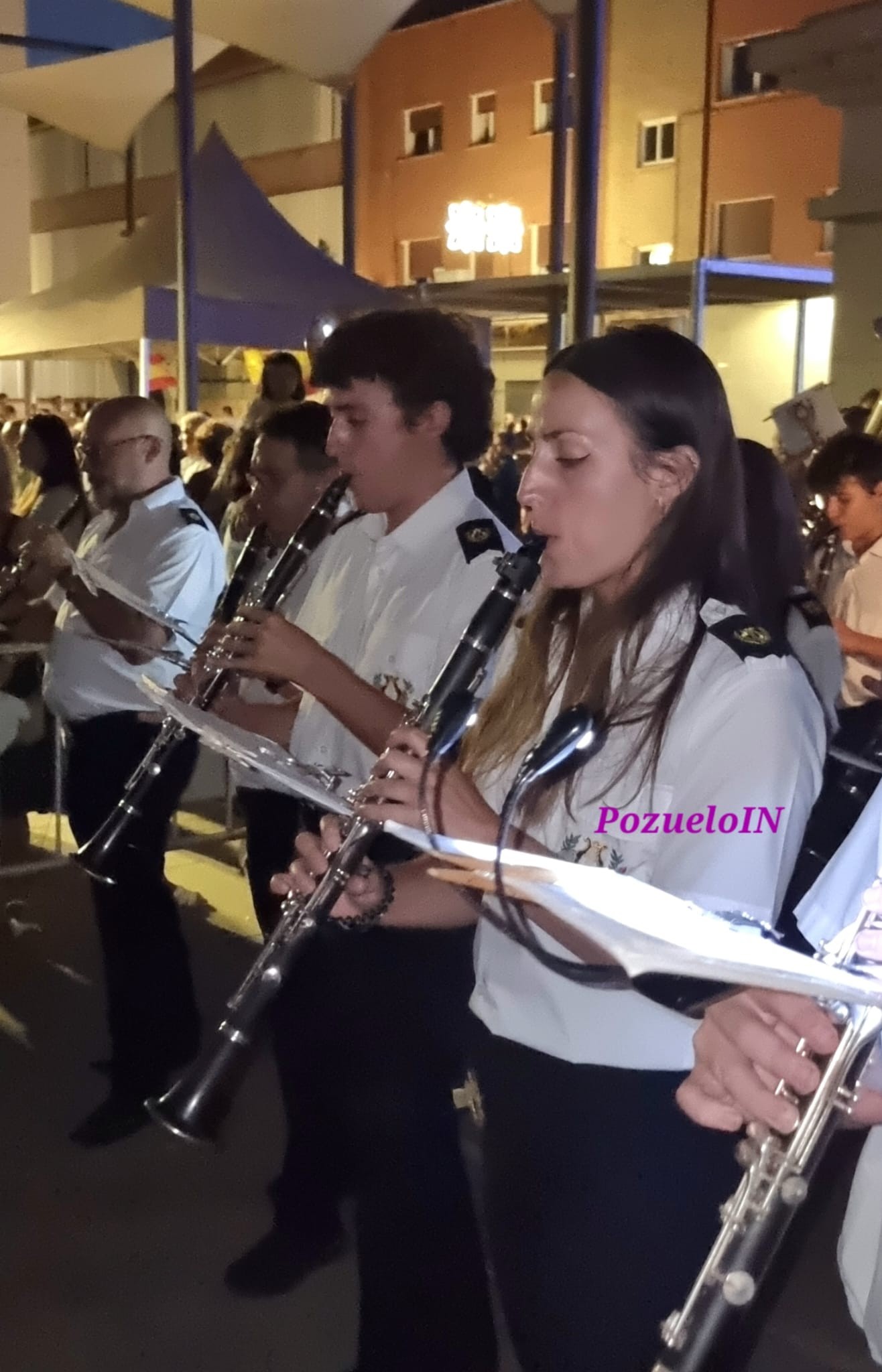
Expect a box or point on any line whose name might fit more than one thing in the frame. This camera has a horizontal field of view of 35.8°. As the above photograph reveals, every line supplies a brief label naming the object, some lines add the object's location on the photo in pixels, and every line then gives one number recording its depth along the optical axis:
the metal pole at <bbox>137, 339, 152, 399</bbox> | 9.66
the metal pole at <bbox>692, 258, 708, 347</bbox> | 7.61
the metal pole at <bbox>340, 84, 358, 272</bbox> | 11.62
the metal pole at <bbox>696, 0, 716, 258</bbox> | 19.58
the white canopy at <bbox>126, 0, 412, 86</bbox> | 10.08
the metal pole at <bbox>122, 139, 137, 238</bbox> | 19.41
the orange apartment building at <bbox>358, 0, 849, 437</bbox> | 18.72
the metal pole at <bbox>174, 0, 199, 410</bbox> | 9.21
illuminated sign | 21.47
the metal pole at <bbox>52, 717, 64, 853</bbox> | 5.03
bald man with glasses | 3.53
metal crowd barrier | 5.03
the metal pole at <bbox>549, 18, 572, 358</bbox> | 8.49
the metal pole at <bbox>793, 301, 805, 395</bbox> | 10.09
